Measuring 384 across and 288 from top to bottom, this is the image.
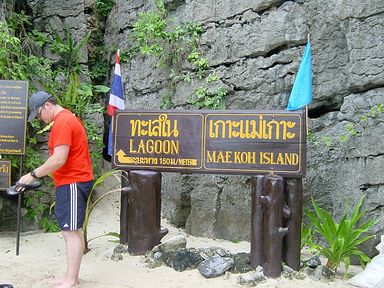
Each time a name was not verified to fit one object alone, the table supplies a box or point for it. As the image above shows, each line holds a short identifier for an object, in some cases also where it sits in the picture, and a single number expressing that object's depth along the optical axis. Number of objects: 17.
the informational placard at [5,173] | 6.32
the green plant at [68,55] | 8.32
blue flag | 6.07
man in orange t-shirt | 4.25
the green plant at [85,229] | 5.81
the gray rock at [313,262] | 4.94
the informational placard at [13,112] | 6.16
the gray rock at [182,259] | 5.09
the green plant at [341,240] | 4.91
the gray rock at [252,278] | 4.66
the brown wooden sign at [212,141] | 5.07
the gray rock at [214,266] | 4.87
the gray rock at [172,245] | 5.46
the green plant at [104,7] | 9.71
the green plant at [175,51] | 7.16
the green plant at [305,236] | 5.43
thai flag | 7.04
